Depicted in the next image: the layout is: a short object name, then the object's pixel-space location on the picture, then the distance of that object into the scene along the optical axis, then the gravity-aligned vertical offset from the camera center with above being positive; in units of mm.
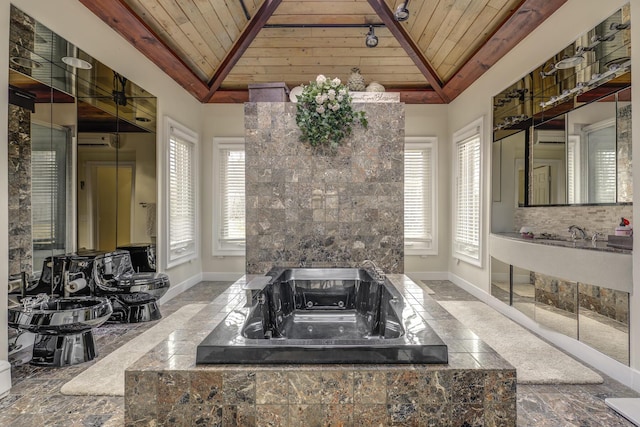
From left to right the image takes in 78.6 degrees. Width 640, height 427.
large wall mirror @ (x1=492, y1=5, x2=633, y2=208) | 2625 +745
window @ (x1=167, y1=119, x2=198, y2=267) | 4738 +246
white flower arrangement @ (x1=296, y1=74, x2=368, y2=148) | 4035 +1049
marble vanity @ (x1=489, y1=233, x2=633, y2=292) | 2424 -332
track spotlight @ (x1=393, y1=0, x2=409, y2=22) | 3684 +1910
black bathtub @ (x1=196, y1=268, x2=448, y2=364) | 1672 -610
